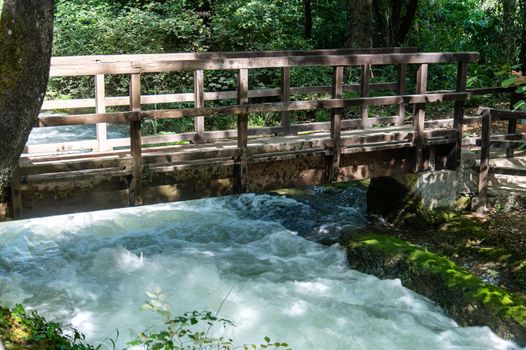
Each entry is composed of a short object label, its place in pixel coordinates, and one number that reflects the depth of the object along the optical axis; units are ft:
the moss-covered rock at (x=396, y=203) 33.63
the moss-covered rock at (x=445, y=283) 22.43
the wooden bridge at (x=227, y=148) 24.26
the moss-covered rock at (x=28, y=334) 15.98
